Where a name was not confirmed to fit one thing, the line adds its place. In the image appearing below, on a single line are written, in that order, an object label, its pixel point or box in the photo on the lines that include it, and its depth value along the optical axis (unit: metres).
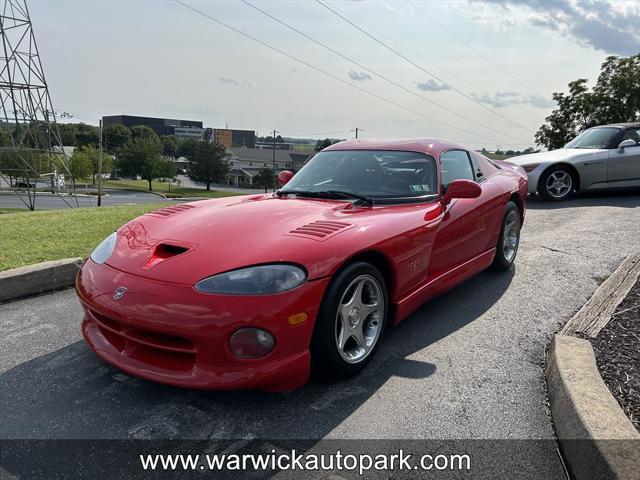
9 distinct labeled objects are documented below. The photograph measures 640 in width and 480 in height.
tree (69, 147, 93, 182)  69.31
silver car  8.52
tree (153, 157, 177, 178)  77.75
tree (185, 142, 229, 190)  78.69
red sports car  2.23
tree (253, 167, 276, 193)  82.06
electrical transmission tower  25.94
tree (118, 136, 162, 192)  77.06
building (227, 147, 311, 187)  98.19
